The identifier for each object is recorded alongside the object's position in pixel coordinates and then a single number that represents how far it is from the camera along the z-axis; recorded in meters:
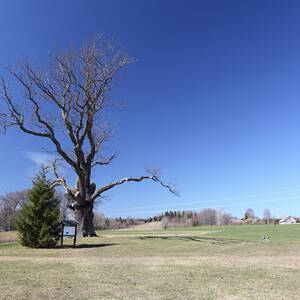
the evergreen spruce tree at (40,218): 12.63
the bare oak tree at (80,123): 18.06
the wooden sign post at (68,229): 13.45
